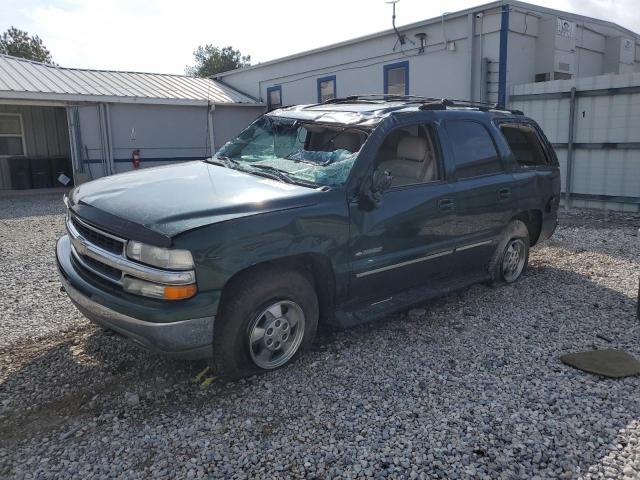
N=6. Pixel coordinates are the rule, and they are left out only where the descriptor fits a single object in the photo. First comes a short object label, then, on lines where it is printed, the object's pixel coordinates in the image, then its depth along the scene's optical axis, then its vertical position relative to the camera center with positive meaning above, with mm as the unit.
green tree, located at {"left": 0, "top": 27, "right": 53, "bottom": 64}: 46719 +8577
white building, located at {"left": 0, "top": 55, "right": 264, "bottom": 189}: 15602 +610
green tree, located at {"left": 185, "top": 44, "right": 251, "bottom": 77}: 49116 +7446
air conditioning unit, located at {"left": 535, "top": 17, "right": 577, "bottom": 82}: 11797 +1890
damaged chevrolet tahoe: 3145 -633
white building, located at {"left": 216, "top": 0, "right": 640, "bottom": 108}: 11469 +1930
